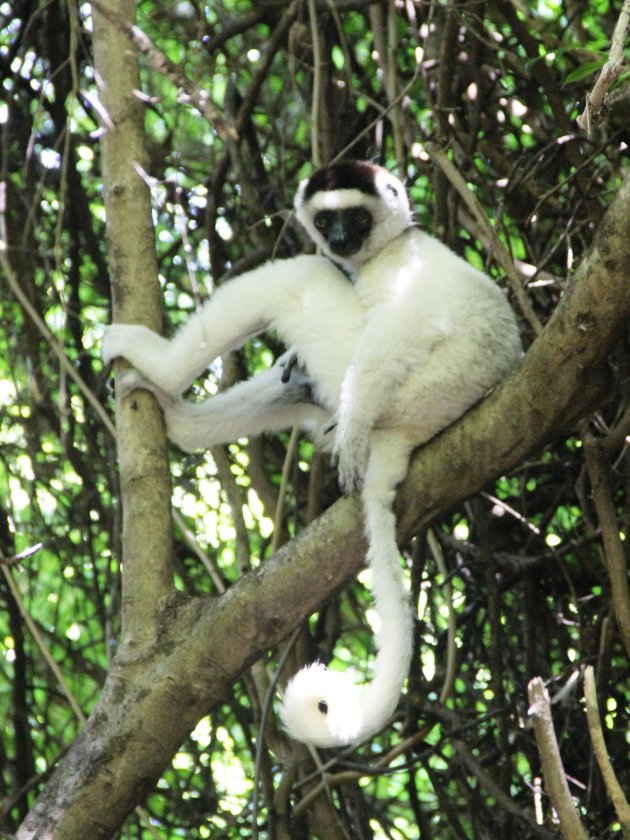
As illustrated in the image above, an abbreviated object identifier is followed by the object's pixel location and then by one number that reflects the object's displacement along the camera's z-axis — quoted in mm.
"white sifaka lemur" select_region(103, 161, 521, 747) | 6284
